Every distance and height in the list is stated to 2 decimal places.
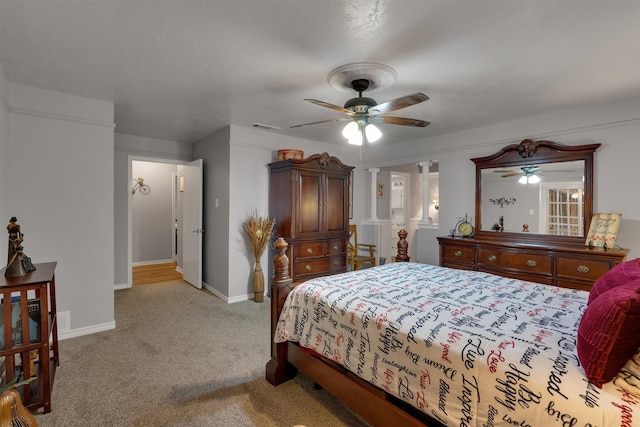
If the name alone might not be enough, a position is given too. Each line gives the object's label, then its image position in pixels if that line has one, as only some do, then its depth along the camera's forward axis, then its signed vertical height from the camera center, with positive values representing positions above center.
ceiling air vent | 4.00 +1.11
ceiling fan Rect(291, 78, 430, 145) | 2.26 +0.74
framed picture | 3.02 -0.20
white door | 4.66 -0.23
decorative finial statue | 2.00 -0.30
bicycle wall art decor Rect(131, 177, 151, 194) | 6.44 +0.48
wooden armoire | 4.09 -0.02
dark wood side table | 1.82 -0.76
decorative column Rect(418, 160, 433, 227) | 4.80 +0.26
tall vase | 4.16 -0.99
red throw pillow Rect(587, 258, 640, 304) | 1.38 -0.31
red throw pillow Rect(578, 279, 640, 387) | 0.98 -0.41
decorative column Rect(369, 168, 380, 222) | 5.73 +0.24
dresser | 2.91 -0.53
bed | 1.00 -0.58
